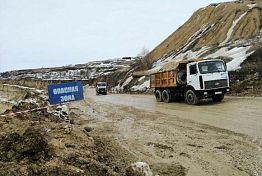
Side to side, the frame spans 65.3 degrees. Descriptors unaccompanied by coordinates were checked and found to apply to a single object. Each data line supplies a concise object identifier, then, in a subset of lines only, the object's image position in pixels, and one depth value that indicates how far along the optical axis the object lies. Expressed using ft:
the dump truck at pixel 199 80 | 36.04
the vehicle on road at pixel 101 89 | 81.37
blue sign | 22.00
